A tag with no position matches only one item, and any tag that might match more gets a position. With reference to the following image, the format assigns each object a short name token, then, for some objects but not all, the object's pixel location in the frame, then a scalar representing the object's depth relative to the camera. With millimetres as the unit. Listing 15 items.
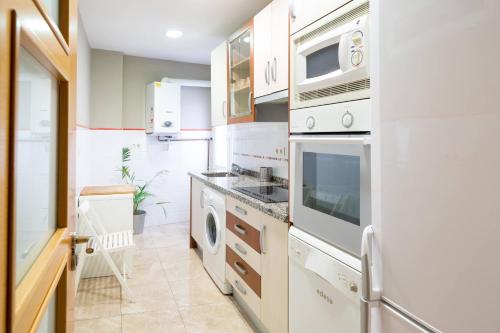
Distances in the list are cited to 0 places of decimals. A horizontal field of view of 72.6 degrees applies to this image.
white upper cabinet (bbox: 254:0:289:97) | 2160
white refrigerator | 620
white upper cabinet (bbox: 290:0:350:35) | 1367
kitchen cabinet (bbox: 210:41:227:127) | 3408
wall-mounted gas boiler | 4527
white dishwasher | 1229
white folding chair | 2645
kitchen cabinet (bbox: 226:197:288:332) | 1814
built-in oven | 1210
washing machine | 2730
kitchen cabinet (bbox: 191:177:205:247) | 3441
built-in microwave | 1215
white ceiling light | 3697
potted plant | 4551
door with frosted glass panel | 468
